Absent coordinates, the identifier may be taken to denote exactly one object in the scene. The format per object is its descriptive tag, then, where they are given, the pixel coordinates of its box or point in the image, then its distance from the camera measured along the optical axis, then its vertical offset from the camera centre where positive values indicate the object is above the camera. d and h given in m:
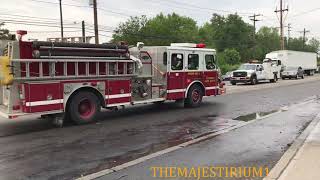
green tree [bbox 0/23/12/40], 60.71 +5.39
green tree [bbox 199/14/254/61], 94.50 +7.27
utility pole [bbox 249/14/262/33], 85.06 +9.95
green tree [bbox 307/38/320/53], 161.12 +9.68
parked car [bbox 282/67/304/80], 48.62 -0.67
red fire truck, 11.05 -0.27
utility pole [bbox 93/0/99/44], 34.17 +4.15
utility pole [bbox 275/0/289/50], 59.27 +6.70
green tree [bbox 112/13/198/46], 62.91 +6.52
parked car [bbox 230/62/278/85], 35.75 -0.55
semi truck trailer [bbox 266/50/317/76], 49.53 +1.09
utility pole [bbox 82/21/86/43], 48.42 +4.70
